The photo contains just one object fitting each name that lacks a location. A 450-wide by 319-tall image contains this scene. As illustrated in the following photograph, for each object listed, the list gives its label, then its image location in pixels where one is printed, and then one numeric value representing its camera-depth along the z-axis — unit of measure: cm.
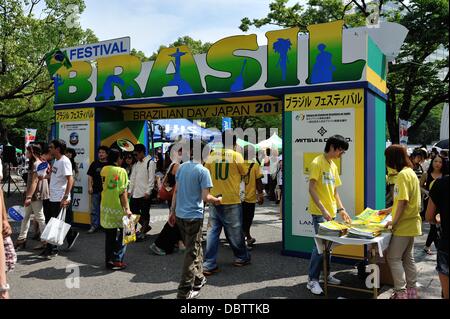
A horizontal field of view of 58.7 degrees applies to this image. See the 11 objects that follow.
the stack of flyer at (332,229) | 430
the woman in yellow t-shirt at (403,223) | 400
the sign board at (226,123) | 1539
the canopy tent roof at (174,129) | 1533
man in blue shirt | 433
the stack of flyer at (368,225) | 412
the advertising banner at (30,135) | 2152
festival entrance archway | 582
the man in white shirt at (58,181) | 615
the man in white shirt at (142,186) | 755
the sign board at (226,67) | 589
